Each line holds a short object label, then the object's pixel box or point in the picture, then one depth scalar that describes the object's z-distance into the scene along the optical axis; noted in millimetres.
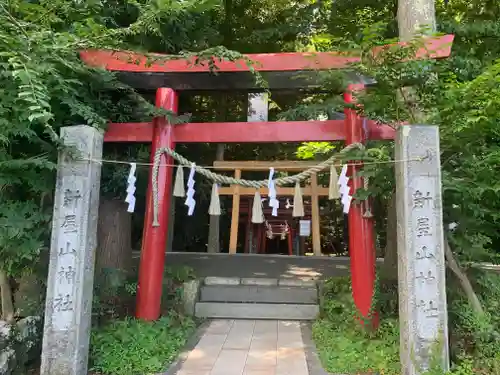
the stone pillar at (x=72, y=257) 4297
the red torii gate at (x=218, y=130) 5559
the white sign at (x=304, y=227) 12501
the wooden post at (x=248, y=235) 13836
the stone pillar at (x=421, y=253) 4070
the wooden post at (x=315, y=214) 11812
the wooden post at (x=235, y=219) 11830
